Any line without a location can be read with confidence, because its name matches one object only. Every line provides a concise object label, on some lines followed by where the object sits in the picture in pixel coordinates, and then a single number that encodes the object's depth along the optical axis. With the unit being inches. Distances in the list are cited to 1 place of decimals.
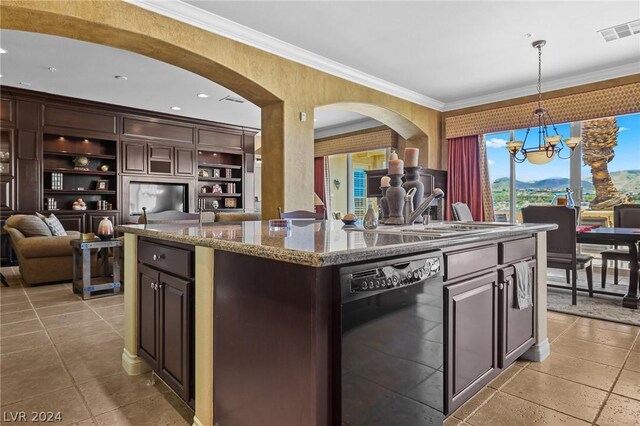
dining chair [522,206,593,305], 143.0
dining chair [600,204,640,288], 169.5
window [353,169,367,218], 357.7
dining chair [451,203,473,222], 172.1
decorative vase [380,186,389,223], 90.7
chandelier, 160.9
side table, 156.9
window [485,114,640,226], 210.8
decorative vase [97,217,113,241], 166.6
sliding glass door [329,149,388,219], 354.0
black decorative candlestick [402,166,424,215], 90.4
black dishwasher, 43.5
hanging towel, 82.7
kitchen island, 42.9
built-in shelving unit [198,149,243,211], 332.2
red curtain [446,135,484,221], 252.1
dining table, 136.3
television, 289.3
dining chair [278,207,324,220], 127.1
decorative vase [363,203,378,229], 76.2
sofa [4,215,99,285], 175.3
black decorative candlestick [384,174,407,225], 85.5
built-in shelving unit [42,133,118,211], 254.5
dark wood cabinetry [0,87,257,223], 233.5
